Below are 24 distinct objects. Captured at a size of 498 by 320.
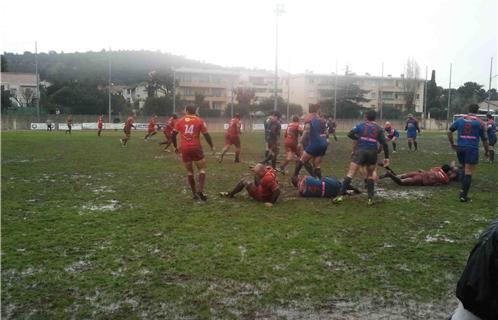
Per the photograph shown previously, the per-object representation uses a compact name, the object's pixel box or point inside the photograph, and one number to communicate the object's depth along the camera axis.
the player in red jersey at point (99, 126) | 34.37
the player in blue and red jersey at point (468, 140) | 9.12
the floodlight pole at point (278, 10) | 41.00
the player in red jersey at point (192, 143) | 9.13
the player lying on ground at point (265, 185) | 8.70
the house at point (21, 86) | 67.19
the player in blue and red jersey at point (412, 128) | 22.64
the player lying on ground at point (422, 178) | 11.12
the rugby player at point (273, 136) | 14.55
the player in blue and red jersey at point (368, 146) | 8.83
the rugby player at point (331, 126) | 28.18
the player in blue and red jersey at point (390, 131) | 18.40
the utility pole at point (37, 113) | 49.43
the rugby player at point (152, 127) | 25.97
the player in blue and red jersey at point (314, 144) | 10.52
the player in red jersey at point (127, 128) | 24.14
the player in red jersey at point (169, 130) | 19.93
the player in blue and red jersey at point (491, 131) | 18.11
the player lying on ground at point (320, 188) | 9.46
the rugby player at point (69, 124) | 39.37
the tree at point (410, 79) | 82.04
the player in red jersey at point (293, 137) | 13.23
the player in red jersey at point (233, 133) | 16.06
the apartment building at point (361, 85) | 80.53
